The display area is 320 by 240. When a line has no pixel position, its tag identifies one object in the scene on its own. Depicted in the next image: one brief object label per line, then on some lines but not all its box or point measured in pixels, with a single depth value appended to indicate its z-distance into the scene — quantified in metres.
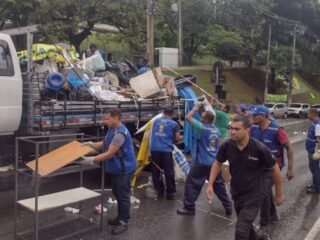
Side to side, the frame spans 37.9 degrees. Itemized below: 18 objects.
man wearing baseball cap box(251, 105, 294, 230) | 6.28
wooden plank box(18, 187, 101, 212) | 5.30
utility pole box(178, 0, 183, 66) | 38.53
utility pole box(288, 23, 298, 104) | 44.34
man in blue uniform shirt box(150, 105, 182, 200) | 7.64
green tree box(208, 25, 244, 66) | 41.31
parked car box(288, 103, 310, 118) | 41.22
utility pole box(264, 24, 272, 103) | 42.59
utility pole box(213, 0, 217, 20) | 44.14
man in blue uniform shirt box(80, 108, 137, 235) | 5.68
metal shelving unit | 5.14
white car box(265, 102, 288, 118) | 38.69
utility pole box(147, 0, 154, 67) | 17.28
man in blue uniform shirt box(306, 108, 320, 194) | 8.47
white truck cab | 7.14
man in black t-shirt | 4.54
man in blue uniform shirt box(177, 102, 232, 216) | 6.88
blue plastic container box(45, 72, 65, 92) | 7.43
